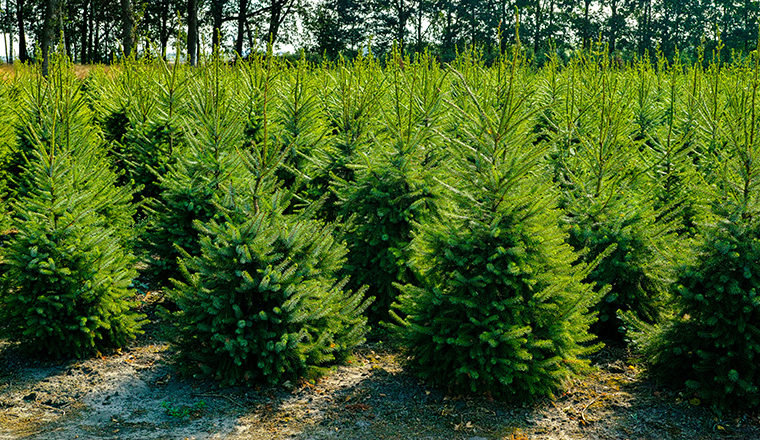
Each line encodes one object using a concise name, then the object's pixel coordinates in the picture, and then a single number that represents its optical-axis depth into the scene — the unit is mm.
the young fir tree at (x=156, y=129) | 7570
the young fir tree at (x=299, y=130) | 6789
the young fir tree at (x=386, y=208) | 5336
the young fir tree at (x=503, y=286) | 3988
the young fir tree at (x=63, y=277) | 4645
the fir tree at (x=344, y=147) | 6273
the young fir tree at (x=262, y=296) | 4195
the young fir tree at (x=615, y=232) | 5020
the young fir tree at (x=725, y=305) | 3918
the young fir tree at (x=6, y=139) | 8586
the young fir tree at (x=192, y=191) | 5590
